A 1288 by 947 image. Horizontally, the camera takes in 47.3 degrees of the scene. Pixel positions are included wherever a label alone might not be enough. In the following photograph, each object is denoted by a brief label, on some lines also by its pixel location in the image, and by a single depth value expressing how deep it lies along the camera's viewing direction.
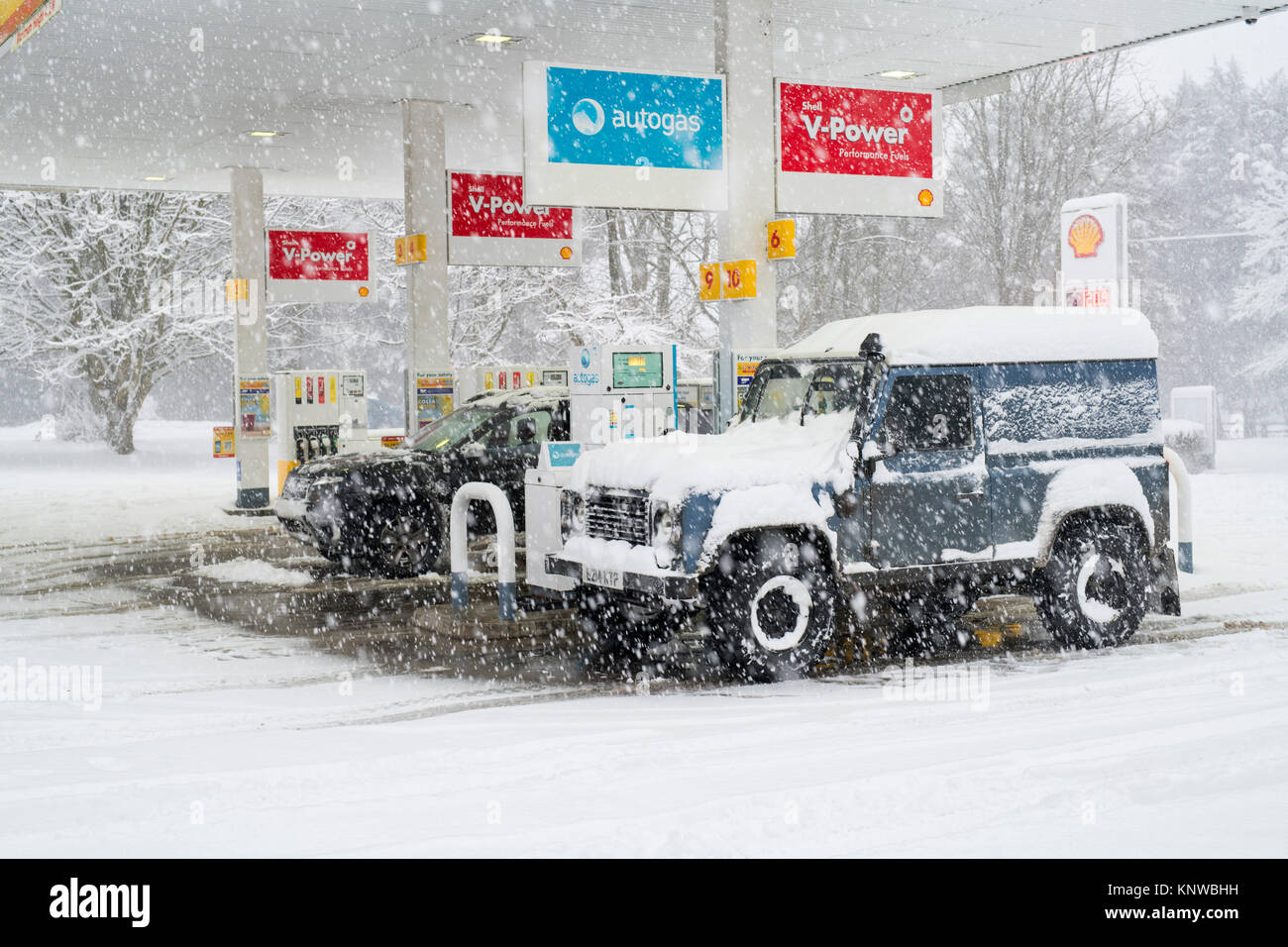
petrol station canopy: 13.94
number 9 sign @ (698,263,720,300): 12.84
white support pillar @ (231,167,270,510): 21.48
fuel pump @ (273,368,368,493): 19.00
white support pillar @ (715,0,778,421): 12.51
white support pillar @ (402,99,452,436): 17.83
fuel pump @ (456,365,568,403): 20.06
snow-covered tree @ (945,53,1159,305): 34.62
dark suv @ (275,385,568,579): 14.18
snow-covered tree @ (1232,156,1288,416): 46.34
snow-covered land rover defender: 9.00
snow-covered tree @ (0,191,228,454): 32.59
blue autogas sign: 11.62
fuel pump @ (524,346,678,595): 11.62
